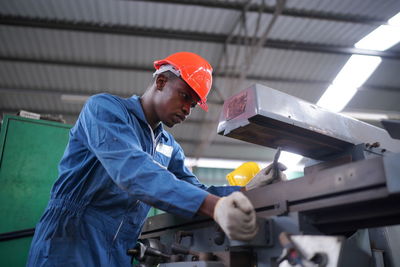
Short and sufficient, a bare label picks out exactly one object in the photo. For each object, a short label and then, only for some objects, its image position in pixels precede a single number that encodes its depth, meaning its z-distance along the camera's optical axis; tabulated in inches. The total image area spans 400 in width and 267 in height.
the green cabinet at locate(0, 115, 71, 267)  74.6
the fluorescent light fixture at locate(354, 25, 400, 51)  185.9
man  39.0
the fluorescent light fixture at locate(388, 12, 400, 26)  176.0
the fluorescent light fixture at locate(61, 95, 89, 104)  223.5
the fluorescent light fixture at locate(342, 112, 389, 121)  243.8
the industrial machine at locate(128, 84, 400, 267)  33.1
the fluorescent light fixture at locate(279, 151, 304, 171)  283.9
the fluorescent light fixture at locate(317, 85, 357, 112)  229.8
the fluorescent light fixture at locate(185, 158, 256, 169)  314.2
